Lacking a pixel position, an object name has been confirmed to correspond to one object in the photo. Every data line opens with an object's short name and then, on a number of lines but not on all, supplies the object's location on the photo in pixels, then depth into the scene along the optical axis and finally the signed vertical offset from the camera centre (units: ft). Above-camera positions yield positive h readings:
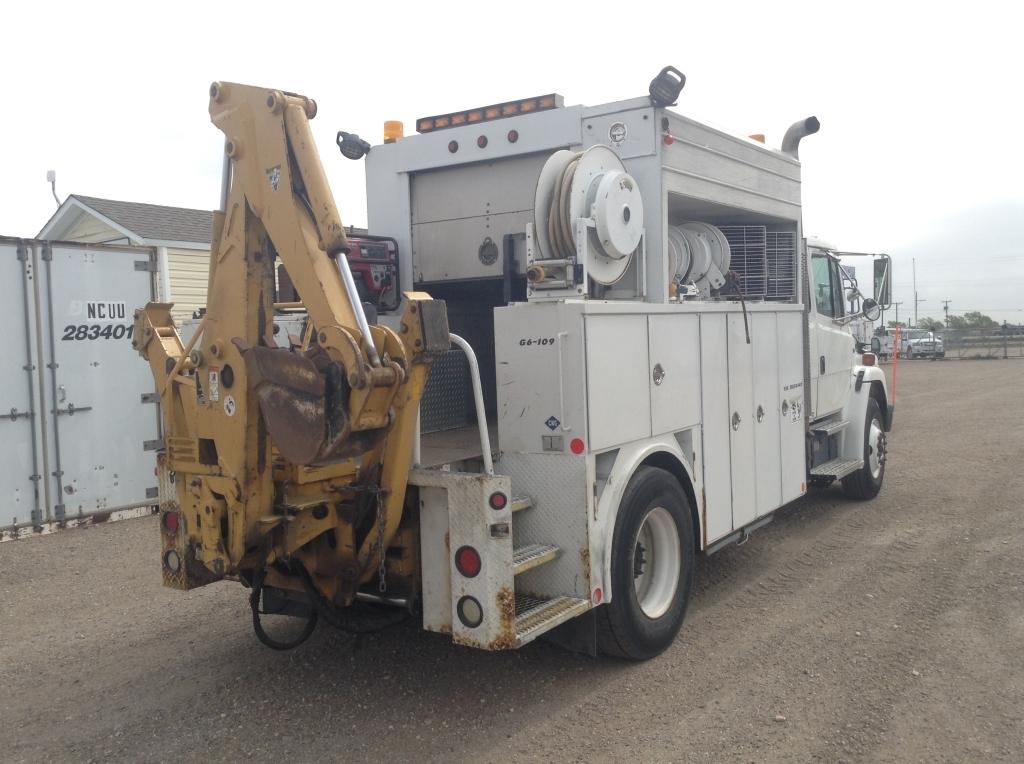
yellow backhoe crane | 12.69 -0.48
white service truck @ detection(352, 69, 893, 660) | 14.83 -0.14
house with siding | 51.70 +8.30
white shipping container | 28.91 -0.70
